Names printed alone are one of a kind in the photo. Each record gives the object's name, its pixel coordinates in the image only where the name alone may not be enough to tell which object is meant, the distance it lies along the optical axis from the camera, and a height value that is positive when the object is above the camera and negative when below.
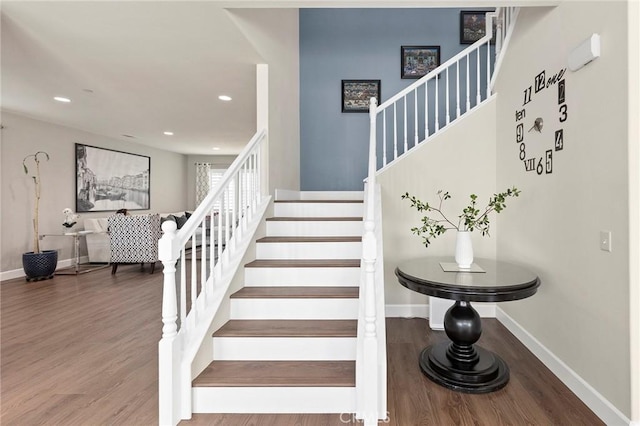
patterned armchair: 5.31 -0.44
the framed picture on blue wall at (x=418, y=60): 4.41 +2.09
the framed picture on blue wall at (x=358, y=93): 4.50 +1.66
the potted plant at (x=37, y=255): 4.80 -0.62
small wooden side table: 1.97 -0.72
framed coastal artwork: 6.22 +0.73
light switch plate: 1.76 -0.16
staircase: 1.84 -0.79
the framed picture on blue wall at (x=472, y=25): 4.33 +2.51
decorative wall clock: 2.24 +0.69
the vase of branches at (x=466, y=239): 2.39 -0.20
